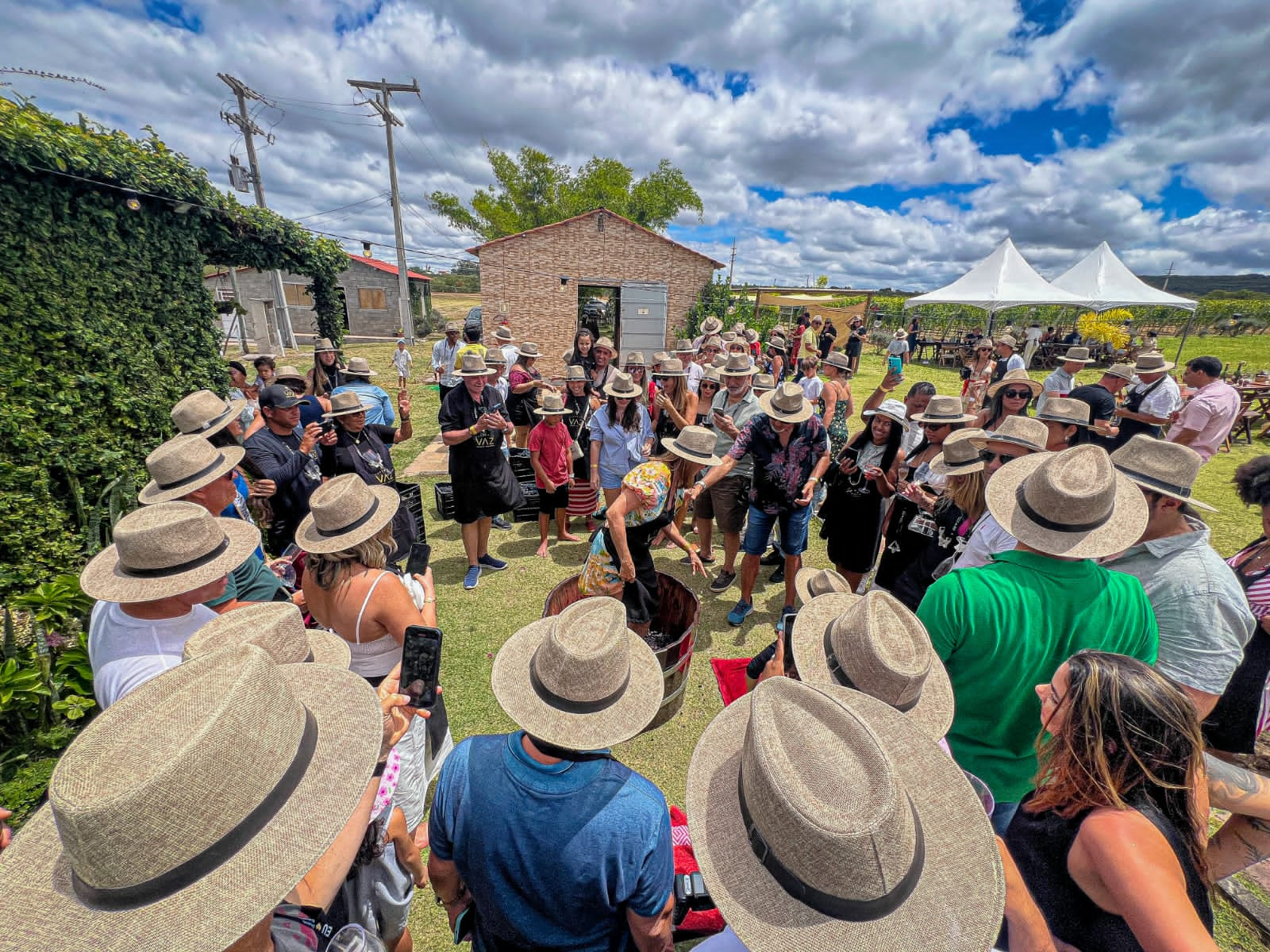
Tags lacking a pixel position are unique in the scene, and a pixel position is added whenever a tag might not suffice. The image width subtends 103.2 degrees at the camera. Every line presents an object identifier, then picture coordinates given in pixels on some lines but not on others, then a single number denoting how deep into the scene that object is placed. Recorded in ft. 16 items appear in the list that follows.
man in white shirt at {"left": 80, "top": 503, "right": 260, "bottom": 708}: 6.30
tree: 117.91
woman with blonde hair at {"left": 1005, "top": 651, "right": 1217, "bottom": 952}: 4.17
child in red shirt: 18.34
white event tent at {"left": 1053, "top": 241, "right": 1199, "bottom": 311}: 56.59
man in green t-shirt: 6.43
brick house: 57.21
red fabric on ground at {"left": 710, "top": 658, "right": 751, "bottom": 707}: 12.31
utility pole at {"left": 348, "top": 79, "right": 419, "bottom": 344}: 68.28
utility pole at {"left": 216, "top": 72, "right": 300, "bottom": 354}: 59.93
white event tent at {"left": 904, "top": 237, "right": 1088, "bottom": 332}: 53.06
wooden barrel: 11.10
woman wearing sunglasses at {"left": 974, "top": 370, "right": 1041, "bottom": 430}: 19.38
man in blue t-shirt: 4.70
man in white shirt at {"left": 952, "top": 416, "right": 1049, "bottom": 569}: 9.16
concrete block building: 91.15
